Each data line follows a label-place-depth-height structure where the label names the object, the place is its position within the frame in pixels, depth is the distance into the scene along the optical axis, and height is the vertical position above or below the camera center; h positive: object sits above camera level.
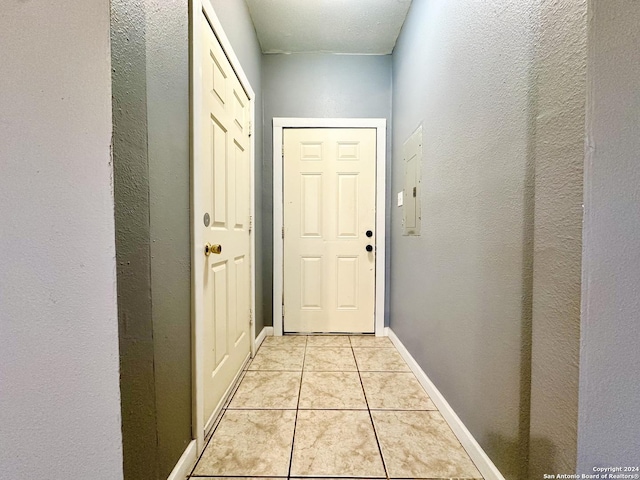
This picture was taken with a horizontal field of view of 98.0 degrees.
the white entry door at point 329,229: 2.55 -0.01
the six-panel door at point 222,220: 1.29 +0.04
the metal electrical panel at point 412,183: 1.83 +0.32
